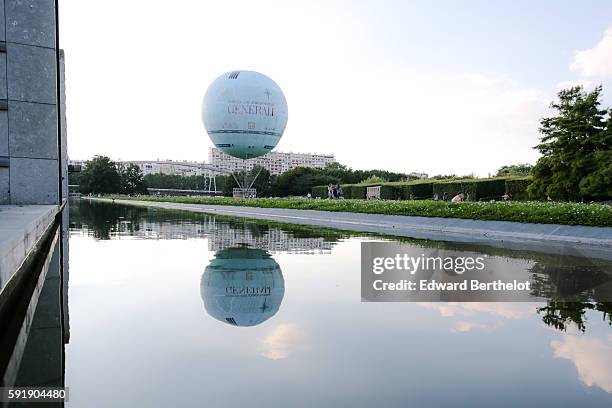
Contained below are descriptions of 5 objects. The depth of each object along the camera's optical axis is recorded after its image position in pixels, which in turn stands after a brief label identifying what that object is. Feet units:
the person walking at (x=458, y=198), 72.14
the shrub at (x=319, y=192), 210.18
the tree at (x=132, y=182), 356.18
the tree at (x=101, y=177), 337.11
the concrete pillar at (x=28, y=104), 43.98
